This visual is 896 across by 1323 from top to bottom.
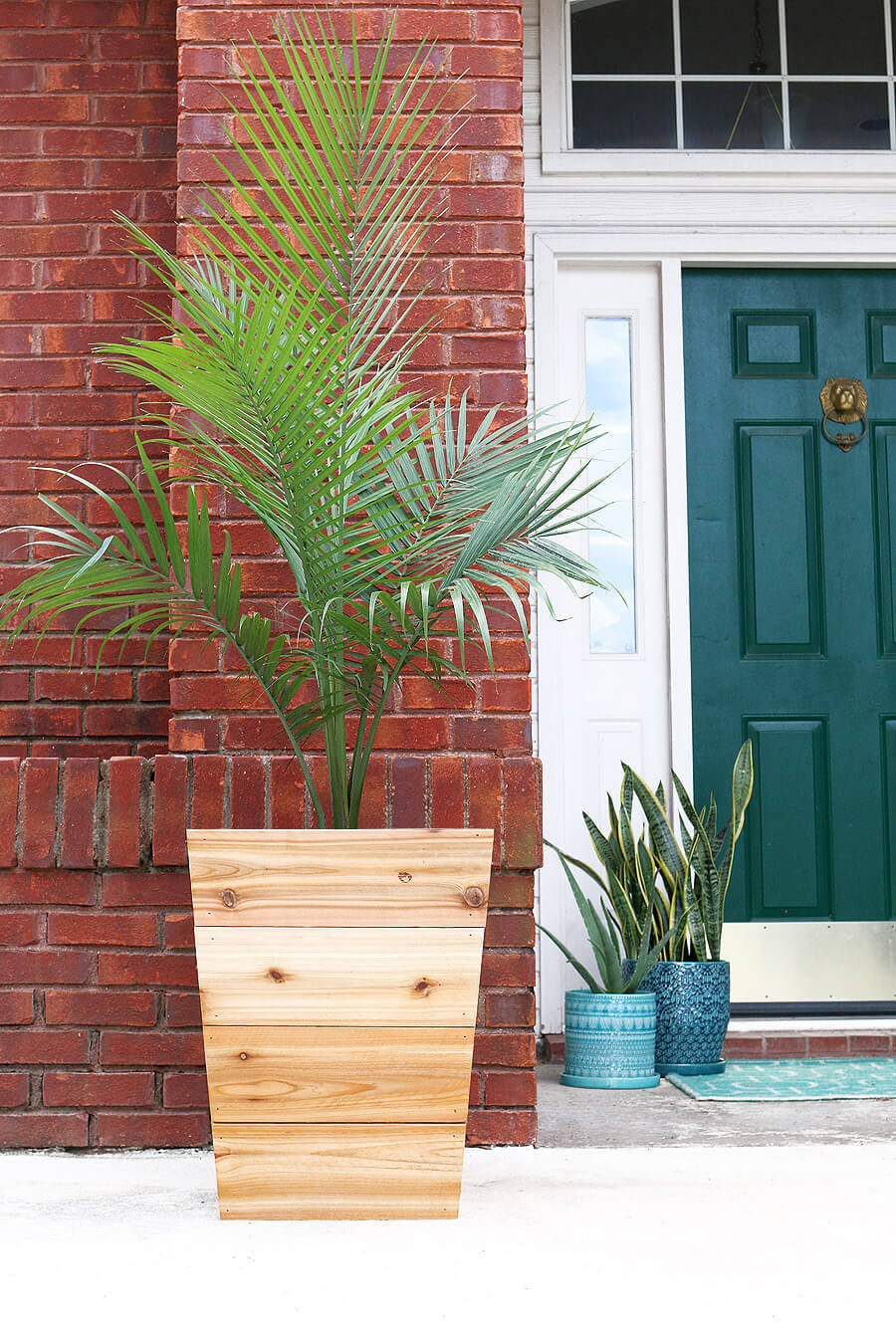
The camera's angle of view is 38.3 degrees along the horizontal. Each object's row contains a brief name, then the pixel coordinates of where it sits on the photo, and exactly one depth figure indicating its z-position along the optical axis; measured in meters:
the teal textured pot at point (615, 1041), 3.00
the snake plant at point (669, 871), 3.19
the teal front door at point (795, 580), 3.56
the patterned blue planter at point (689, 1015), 3.10
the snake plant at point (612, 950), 3.07
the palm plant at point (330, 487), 1.80
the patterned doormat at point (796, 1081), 2.85
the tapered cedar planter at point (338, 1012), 1.82
